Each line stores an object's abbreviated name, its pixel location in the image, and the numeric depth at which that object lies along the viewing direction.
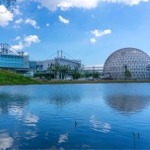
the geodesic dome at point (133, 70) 96.62
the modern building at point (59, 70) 80.17
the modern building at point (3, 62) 98.62
